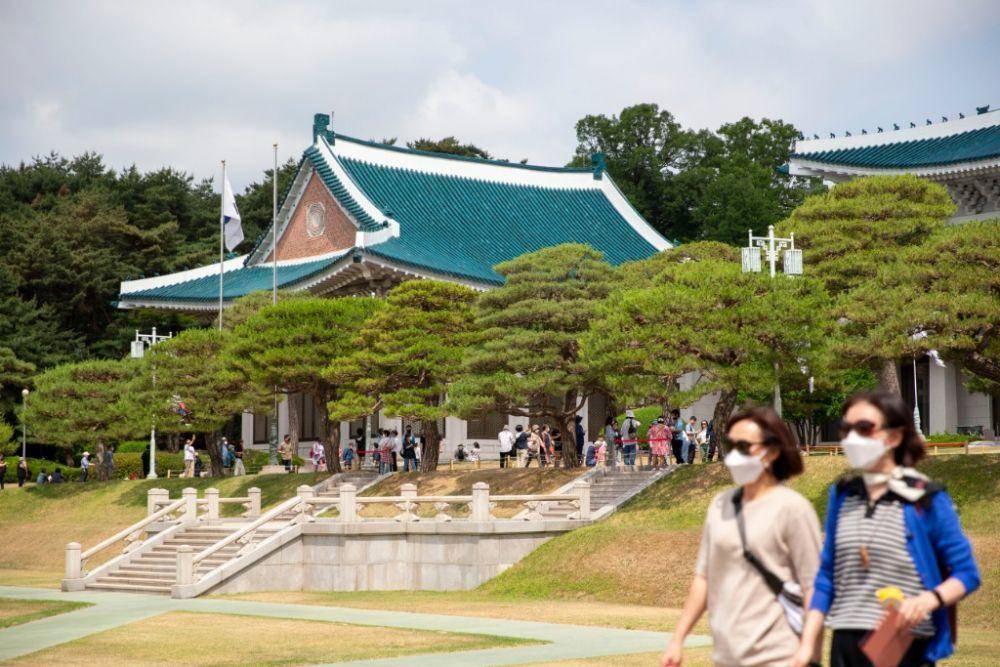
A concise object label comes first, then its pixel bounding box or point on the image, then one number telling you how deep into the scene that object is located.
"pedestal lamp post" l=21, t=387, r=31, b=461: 47.16
